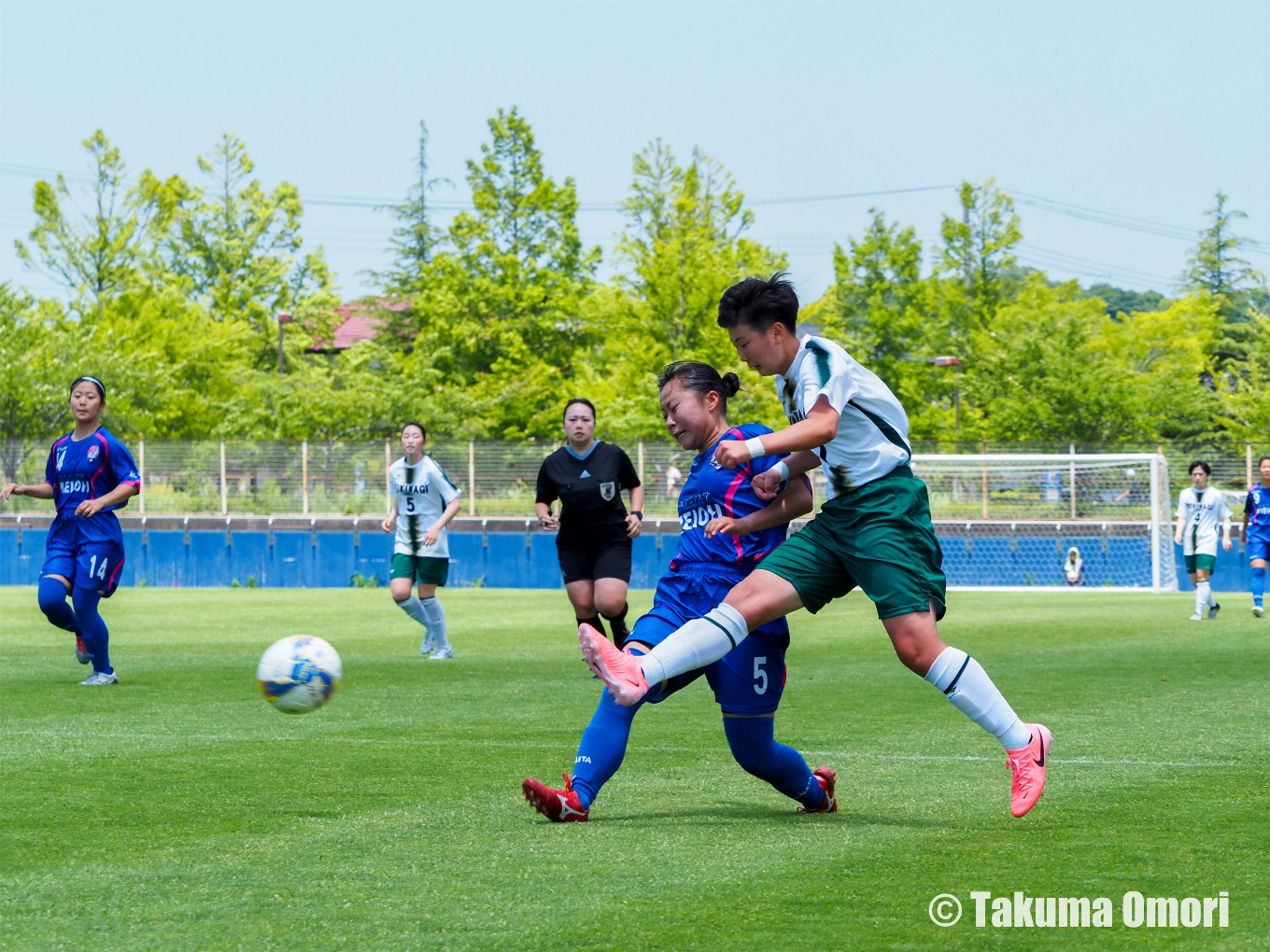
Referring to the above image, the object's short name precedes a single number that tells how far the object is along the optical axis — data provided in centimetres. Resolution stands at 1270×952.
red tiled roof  6807
